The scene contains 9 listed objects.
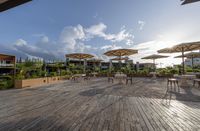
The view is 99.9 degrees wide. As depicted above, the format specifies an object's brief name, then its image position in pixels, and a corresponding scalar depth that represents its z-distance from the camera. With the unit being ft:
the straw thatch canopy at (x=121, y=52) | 25.17
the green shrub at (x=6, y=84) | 17.75
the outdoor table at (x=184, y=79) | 17.83
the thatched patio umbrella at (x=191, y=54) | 29.90
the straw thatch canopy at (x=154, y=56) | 33.08
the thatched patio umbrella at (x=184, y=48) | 18.20
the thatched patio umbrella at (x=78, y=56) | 30.91
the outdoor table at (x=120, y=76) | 20.95
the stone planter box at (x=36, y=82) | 18.97
